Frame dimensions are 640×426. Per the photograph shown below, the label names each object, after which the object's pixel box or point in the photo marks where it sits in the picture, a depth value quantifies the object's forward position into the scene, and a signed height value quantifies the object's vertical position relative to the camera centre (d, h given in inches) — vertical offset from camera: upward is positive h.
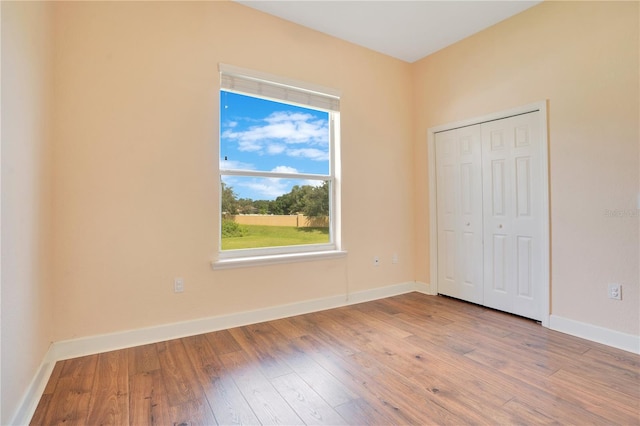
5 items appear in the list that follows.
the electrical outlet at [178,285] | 102.3 -23.2
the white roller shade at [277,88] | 112.1 +48.1
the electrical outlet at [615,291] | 94.8 -25.0
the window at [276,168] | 115.4 +17.7
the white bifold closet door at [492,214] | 116.0 -1.4
